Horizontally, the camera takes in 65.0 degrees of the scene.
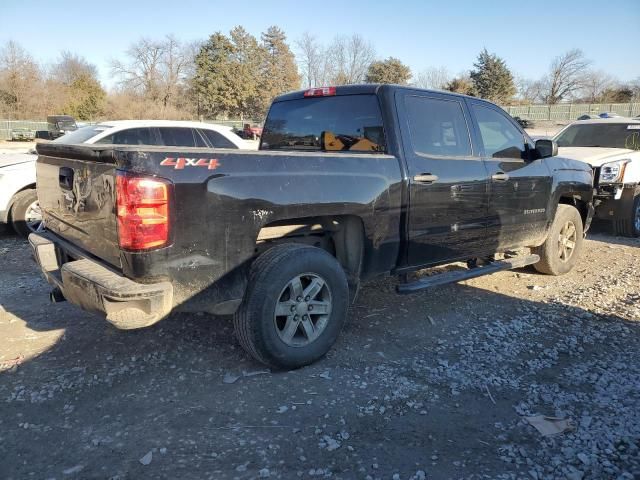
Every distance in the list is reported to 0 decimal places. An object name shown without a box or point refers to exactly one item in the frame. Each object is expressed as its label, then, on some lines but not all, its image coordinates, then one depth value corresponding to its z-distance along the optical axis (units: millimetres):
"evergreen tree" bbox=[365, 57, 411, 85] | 53094
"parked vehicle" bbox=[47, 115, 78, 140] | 24797
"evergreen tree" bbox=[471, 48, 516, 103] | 54344
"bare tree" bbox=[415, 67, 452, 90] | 56231
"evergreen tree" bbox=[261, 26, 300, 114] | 54594
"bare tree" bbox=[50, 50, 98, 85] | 61269
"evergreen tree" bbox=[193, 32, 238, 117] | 51250
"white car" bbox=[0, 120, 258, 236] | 6980
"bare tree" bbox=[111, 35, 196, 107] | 57188
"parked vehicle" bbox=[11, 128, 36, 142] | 37156
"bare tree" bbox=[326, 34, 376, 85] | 53088
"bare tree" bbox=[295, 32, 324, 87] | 54562
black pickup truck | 2871
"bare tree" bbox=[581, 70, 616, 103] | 66156
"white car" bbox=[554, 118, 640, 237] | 7543
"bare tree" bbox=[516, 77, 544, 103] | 68500
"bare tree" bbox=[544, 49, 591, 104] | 66375
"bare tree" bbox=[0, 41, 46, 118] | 43219
